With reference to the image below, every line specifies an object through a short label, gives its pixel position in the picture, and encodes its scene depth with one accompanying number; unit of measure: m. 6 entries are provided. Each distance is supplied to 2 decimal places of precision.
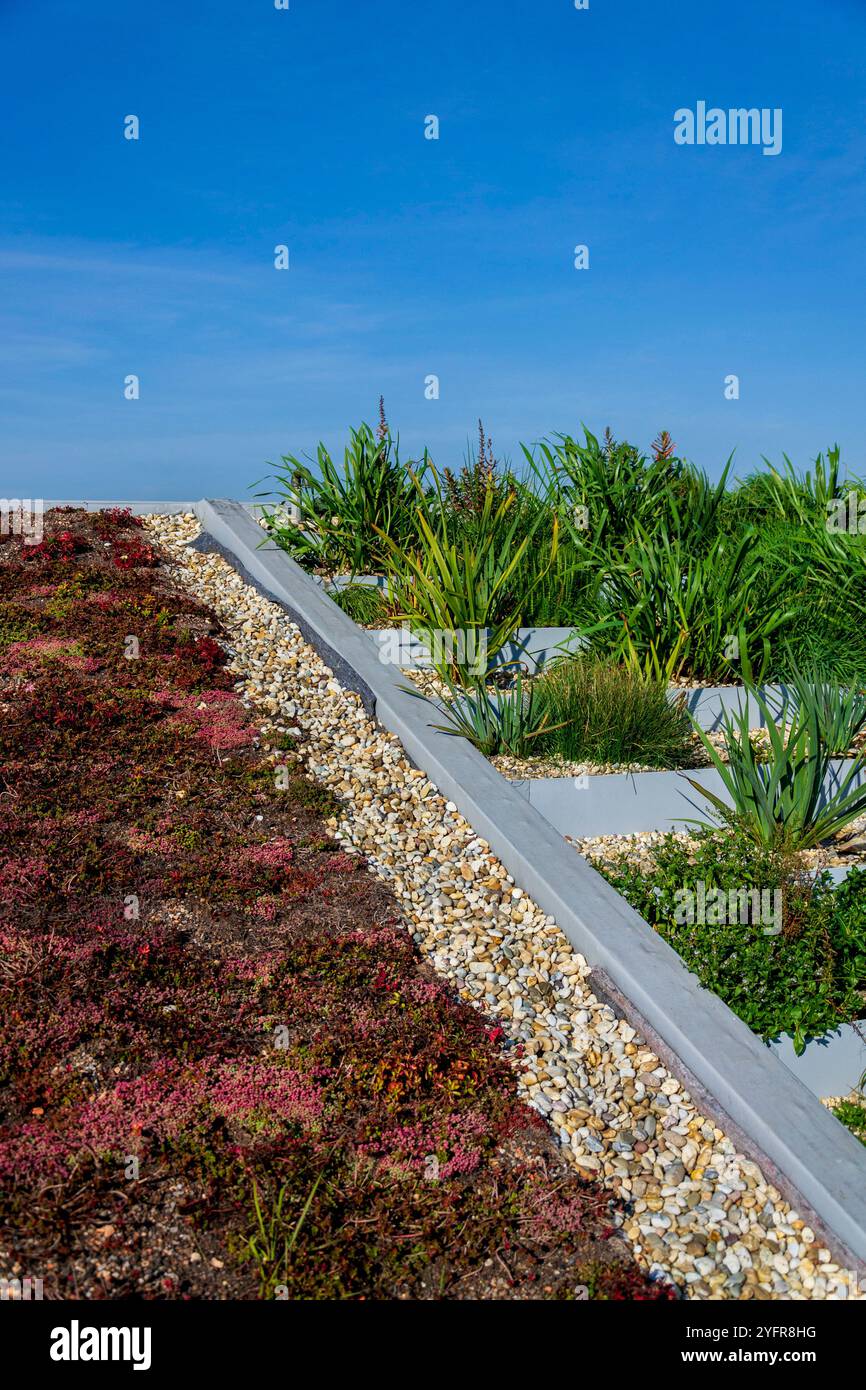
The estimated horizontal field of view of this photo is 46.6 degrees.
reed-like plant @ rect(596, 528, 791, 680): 6.79
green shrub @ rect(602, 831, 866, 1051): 3.87
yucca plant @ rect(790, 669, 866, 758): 5.39
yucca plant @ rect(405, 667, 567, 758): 5.88
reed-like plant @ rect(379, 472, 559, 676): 6.89
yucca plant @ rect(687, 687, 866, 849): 4.85
